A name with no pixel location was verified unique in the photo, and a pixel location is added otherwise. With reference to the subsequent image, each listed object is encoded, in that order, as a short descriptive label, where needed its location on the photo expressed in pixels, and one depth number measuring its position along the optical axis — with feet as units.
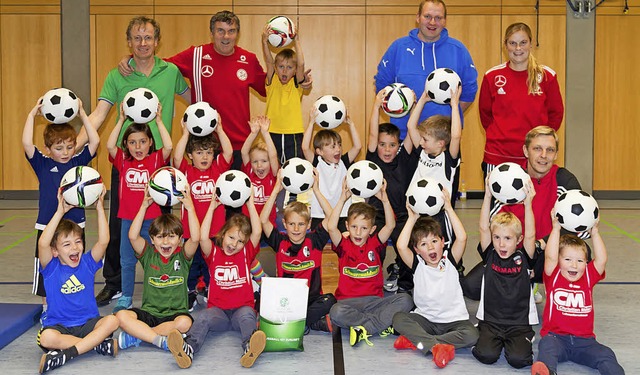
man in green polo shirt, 21.16
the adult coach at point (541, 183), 19.04
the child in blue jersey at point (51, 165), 19.36
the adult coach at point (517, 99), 21.15
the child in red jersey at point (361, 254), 18.80
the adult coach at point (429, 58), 22.06
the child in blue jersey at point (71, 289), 16.53
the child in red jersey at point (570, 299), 16.01
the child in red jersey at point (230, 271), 18.09
